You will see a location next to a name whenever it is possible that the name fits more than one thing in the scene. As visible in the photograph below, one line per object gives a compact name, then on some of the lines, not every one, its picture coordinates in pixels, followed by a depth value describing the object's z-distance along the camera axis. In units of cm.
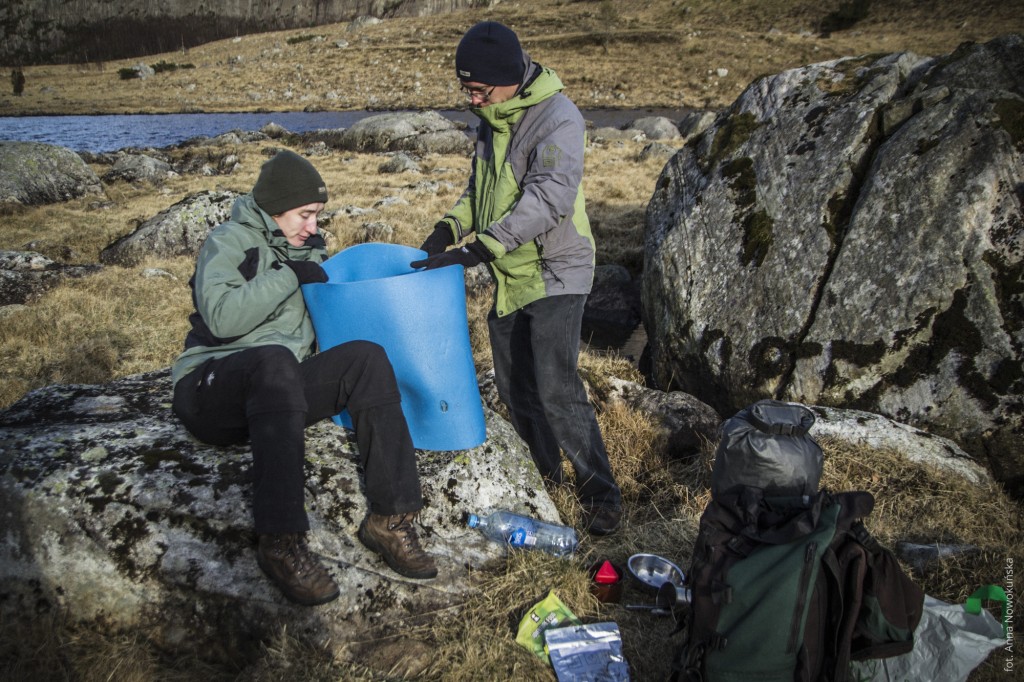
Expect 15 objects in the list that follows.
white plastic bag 212
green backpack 189
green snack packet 244
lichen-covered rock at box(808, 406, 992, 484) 358
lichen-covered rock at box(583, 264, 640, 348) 684
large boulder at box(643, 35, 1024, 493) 371
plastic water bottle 287
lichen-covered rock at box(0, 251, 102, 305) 705
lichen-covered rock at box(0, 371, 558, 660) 238
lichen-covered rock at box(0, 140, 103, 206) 1213
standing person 296
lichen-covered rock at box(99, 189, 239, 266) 888
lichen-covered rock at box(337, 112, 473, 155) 1972
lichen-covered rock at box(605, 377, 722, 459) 432
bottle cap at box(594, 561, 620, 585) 273
